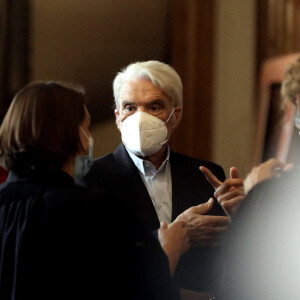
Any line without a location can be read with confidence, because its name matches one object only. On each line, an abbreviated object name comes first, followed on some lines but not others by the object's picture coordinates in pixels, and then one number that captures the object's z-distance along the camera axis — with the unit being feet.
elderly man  23.62
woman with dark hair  22.63
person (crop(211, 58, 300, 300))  23.43
